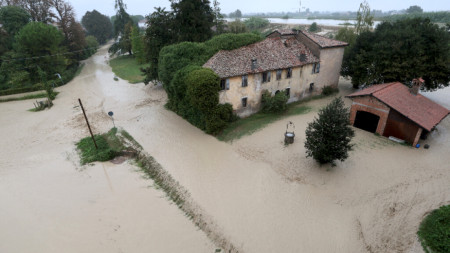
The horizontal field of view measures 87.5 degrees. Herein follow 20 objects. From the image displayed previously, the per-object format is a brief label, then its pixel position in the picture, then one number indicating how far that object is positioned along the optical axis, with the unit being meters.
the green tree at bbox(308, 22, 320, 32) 86.56
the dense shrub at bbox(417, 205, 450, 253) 11.77
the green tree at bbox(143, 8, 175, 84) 33.22
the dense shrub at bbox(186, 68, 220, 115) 21.08
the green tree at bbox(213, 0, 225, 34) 42.81
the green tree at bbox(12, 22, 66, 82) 40.25
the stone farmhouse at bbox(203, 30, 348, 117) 24.02
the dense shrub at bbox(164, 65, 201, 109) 23.44
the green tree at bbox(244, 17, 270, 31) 100.78
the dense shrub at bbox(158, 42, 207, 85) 25.05
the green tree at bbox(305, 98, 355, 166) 15.55
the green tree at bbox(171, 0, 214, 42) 31.84
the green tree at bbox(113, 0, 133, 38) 66.81
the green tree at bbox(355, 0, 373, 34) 42.96
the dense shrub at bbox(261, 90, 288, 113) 25.66
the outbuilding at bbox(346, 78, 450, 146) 19.55
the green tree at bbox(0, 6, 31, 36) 44.25
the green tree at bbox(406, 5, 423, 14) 135.38
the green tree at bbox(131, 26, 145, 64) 55.41
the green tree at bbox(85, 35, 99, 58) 66.63
